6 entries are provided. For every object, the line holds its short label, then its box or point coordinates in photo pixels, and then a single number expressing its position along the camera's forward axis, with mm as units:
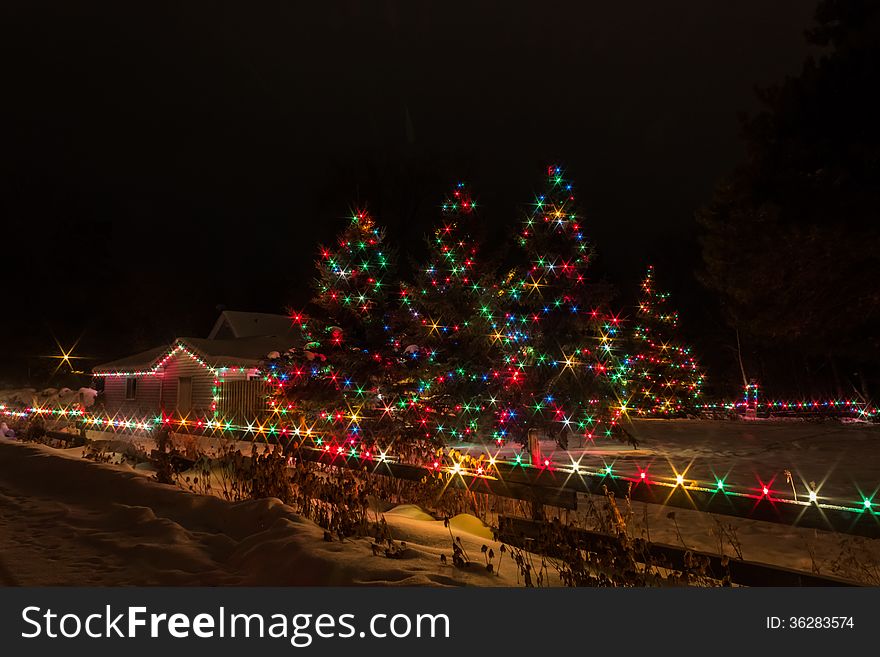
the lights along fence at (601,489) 4293
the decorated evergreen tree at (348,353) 12094
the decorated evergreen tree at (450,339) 11180
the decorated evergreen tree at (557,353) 10969
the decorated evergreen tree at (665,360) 26984
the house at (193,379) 23016
